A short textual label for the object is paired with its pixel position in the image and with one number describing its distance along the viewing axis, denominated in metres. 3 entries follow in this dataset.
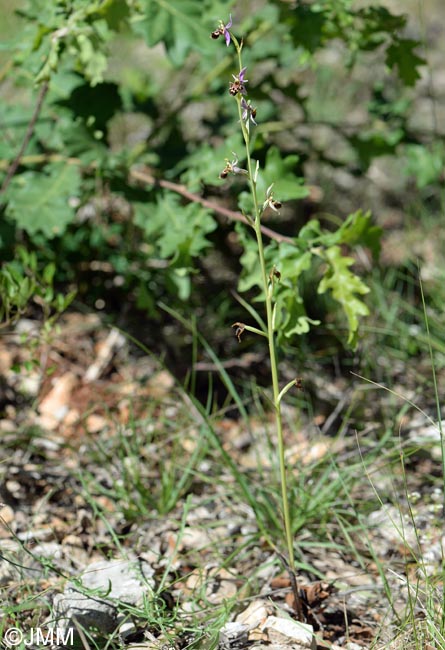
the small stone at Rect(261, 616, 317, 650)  3.31
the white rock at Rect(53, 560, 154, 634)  3.39
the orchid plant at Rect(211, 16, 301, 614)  2.95
